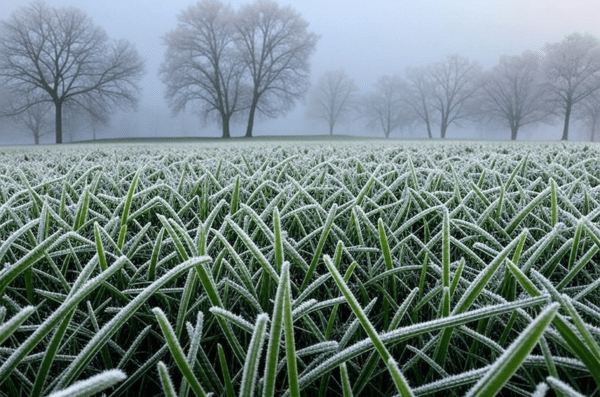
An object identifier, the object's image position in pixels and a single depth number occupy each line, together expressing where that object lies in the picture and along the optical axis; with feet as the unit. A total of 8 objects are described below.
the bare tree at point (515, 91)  105.09
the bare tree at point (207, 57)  87.81
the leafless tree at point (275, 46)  90.63
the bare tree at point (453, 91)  123.24
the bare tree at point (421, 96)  130.66
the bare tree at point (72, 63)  78.43
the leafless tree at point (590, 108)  96.35
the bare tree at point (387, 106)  141.18
